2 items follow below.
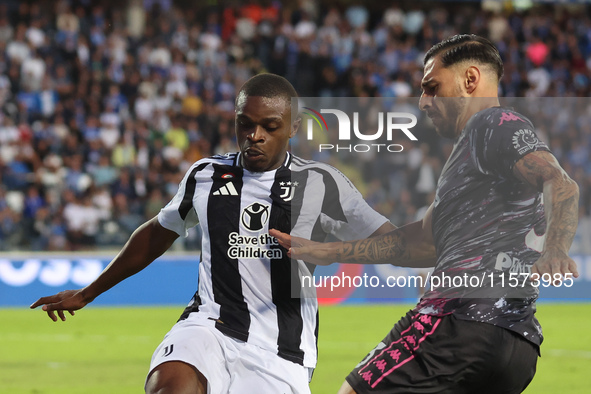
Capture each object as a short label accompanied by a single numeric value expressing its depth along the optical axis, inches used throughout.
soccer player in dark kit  257.8
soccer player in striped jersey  315.3
